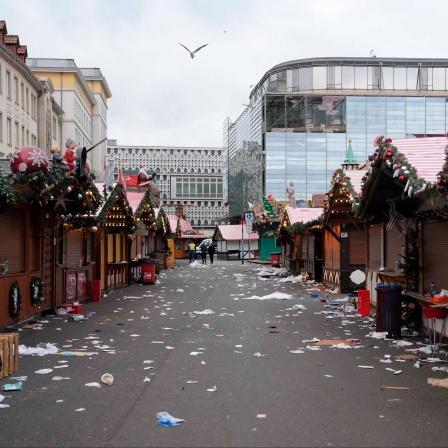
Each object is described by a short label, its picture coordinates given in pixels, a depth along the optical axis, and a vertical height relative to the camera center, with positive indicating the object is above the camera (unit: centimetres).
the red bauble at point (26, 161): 1197 +111
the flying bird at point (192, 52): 1937 +519
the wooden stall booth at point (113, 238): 2175 -68
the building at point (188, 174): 14538 +1082
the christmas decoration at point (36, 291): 1409 -160
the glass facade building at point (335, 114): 8625 +1435
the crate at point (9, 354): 821 -178
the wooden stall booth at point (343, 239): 1809 -75
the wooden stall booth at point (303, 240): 2937 -114
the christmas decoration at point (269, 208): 5499 +101
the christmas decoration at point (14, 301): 1266 -163
